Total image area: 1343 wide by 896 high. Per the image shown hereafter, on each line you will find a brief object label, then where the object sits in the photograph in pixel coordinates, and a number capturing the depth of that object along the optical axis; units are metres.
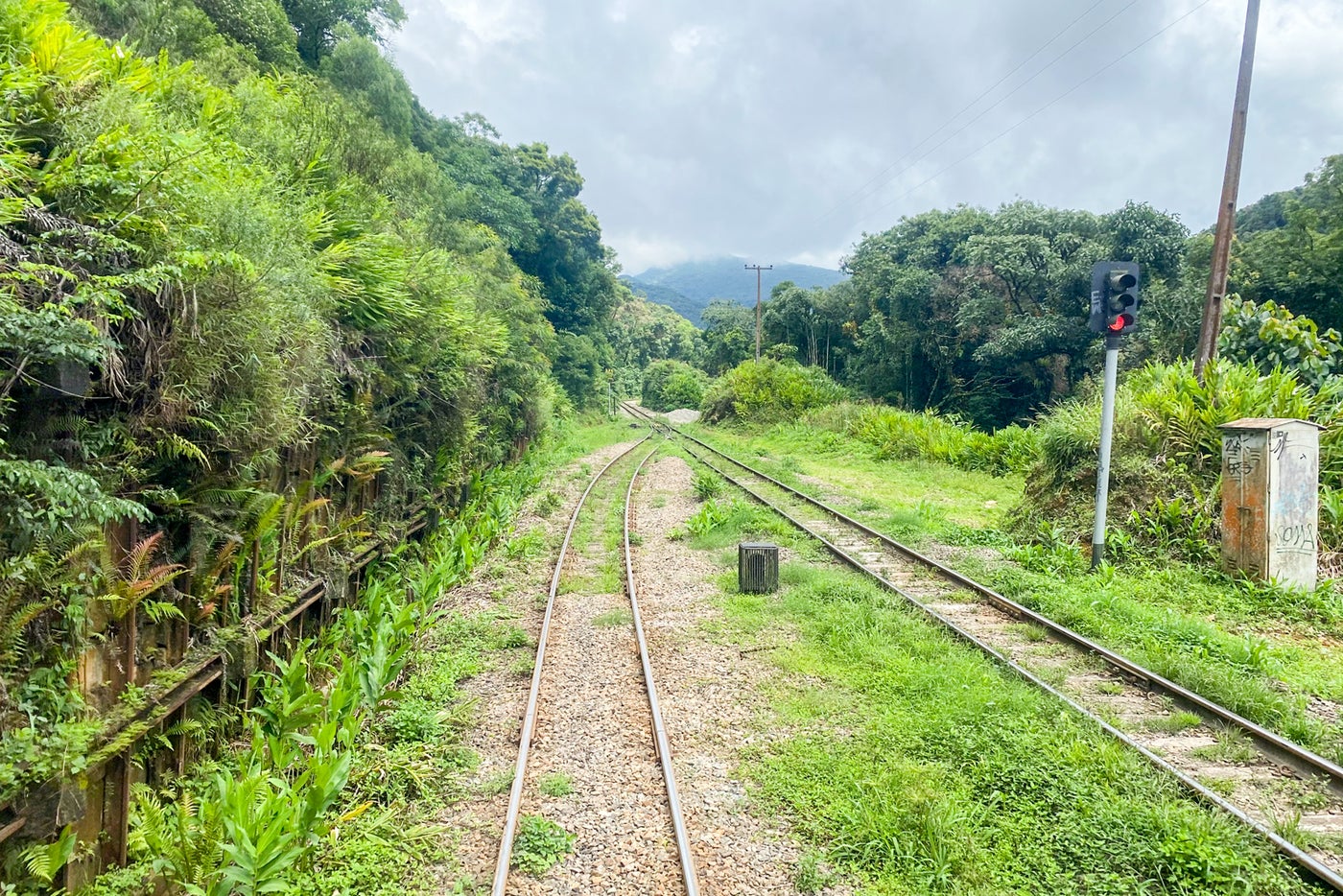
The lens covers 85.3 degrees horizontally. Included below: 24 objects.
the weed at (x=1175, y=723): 5.19
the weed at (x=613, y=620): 7.91
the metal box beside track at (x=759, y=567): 8.76
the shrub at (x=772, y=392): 32.66
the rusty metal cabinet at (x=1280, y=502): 8.06
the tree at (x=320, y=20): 20.25
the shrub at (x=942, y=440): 17.52
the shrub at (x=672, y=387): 52.00
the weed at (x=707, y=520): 12.13
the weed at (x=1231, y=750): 4.79
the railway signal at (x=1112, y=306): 8.37
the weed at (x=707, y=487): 15.50
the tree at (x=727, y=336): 52.09
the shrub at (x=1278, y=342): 12.02
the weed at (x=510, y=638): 7.38
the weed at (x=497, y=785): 4.73
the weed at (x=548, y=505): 14.12
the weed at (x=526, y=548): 10.79
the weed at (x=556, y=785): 4.70
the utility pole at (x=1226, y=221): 10.79
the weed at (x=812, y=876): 3.85
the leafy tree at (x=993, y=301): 24.80
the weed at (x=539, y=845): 4.01
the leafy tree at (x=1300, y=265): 20.52
